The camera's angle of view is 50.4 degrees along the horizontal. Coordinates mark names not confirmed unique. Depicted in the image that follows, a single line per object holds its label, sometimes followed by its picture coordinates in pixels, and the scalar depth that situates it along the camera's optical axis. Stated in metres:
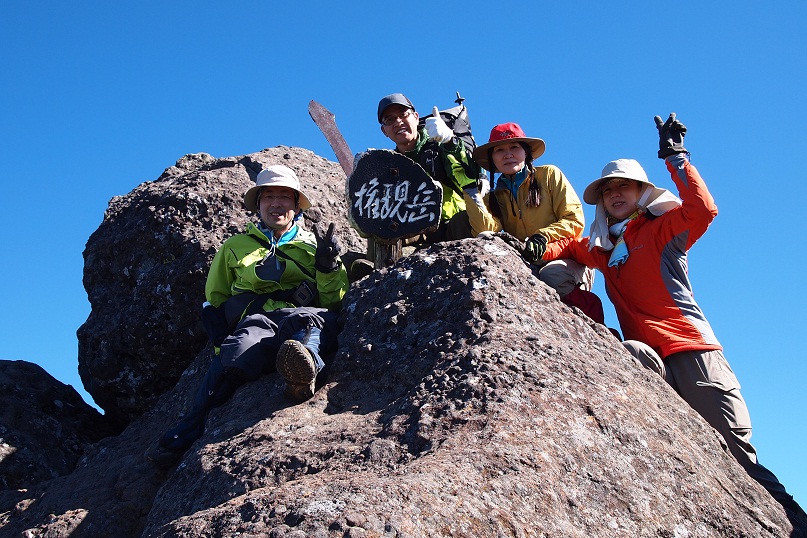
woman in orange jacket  5.56
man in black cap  7.15
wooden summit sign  6.40
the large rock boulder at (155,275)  8.06
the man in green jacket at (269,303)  5.62
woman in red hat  6.58
